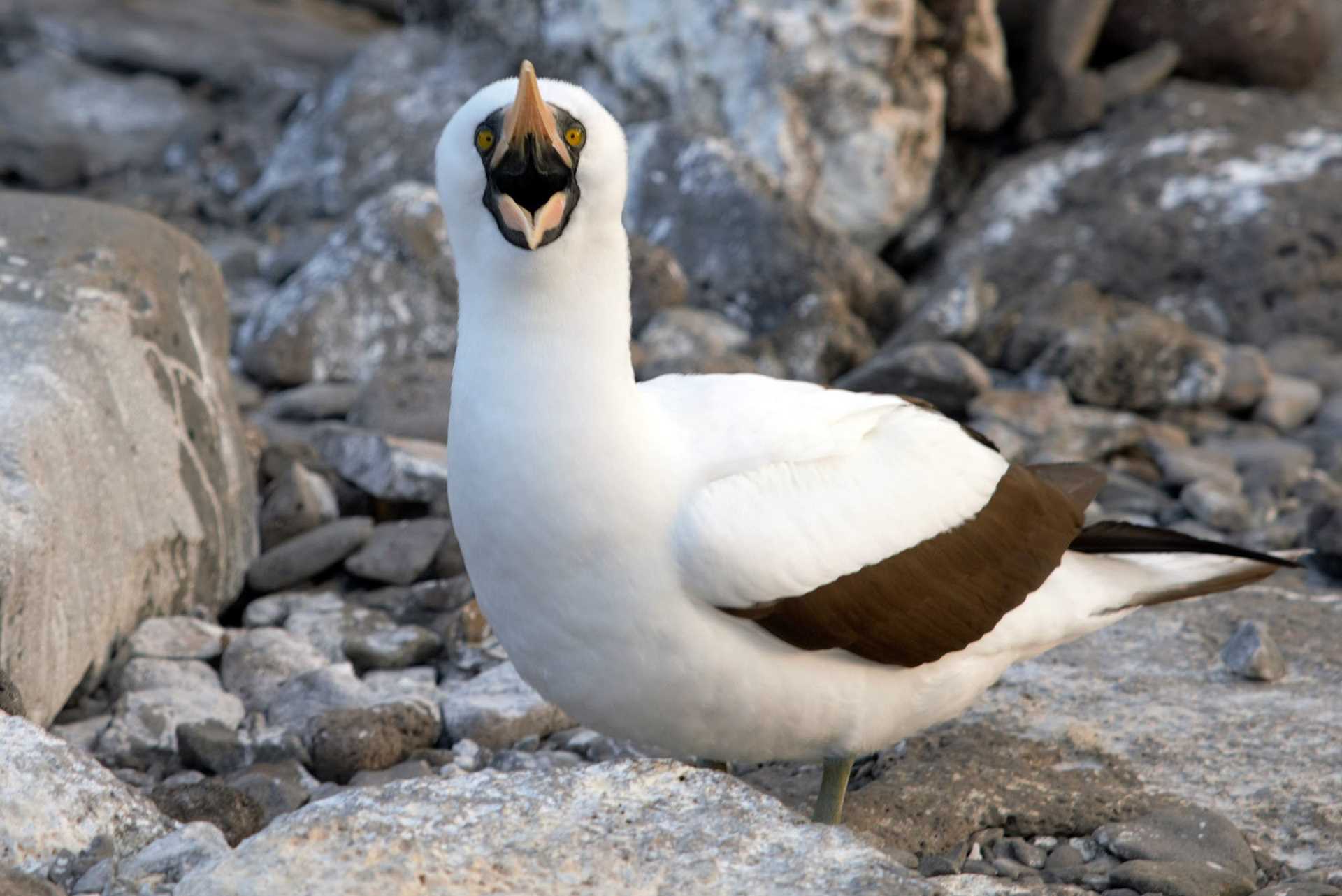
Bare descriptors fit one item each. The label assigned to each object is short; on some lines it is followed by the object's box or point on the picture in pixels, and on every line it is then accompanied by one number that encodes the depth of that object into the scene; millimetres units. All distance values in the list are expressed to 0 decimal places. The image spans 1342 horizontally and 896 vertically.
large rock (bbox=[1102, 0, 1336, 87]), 18437
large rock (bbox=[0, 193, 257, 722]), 7891
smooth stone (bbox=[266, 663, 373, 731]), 8508
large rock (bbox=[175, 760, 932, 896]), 4730
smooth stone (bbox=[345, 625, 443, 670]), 9273
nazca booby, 6184
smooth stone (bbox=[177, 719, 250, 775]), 8031
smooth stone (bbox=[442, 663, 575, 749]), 8406
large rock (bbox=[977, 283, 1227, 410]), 13836
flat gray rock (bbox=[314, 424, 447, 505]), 11227
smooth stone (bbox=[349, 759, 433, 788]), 7867
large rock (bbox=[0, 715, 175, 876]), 5613
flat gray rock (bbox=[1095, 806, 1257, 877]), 6664
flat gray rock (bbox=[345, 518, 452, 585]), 10437
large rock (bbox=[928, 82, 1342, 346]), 15852
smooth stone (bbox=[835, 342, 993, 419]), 13258
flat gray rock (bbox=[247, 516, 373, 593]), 10531
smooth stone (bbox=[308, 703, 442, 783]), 7992
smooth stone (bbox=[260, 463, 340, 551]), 11039
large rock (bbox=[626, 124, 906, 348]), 15328
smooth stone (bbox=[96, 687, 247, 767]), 8141
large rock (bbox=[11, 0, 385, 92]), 22781
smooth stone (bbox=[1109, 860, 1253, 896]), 6293
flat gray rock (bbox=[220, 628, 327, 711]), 8937
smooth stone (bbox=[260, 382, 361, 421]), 13352
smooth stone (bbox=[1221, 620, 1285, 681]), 8500
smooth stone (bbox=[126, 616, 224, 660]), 9078
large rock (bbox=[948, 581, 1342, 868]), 7305
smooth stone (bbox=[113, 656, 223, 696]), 8773
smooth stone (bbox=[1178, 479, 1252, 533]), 11719
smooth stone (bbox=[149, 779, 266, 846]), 6773
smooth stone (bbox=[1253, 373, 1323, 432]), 13937
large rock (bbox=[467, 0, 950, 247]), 17031
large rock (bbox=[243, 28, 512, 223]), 18984
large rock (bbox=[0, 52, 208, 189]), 20437
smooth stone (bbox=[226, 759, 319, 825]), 7316
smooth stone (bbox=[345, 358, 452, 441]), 12344
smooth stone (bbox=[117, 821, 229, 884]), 5328
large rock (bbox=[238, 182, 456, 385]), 14133
